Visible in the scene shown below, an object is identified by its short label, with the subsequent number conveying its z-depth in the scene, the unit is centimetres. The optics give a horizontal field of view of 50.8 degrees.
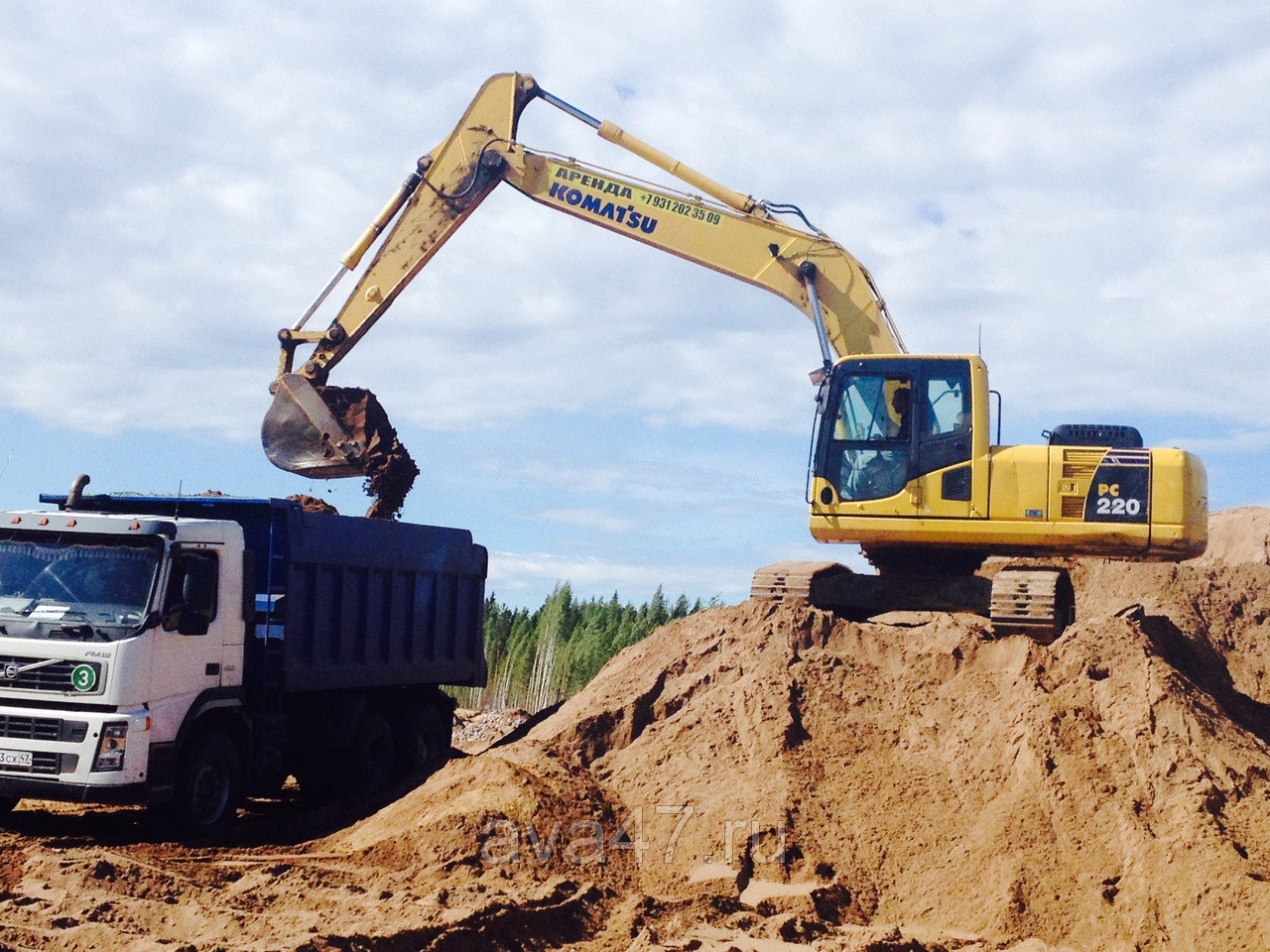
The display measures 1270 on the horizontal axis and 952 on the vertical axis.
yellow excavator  1263
